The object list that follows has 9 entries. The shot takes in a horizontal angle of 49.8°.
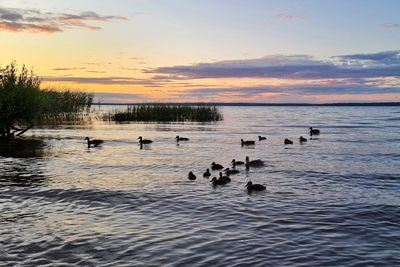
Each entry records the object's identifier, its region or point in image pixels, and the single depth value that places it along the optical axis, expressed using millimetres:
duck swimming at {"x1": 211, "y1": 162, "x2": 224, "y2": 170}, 23953
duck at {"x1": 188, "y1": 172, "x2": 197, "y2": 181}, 20562
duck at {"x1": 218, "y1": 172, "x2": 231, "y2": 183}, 19470
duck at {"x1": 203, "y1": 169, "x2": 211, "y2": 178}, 21250
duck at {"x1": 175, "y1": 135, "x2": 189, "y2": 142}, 40347
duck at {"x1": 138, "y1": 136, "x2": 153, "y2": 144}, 38219
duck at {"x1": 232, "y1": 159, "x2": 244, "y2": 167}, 25250
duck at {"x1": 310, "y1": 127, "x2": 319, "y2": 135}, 51562
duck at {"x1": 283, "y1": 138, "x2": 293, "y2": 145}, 38872
